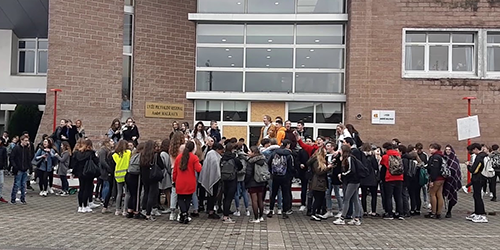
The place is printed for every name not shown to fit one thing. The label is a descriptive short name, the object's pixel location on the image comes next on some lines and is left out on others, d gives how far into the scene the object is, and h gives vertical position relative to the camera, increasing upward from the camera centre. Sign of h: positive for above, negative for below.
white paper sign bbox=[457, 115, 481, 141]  15.88 +0.27
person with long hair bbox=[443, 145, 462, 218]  11.45 -1.04
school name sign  19.62 +0.77
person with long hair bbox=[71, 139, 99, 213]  10.90 -1.05
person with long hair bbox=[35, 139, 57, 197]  13.41 -1.00
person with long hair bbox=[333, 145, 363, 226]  10.27 -1.14
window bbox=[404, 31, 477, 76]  19.06 +3.26
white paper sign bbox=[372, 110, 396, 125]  18.61 +0.66
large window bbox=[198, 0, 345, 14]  20.08 +5.23
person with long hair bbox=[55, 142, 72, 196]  13.57 -1.08
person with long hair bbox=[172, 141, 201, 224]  9.78 -0.93
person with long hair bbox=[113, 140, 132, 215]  10.58 -0.75
